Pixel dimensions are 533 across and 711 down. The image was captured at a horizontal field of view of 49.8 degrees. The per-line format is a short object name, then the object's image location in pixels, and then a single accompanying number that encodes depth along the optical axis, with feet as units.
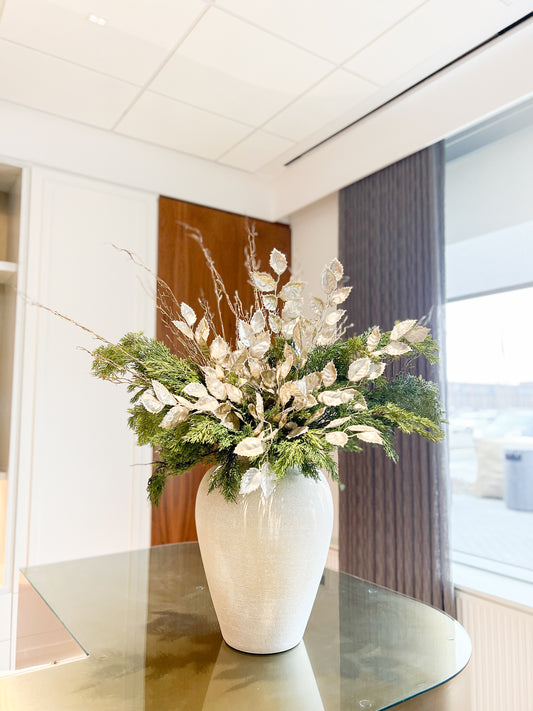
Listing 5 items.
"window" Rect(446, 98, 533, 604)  8.13
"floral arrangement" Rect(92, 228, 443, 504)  3.13
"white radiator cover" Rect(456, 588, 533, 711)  6.72
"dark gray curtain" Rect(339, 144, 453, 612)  7.79
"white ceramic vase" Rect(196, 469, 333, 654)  3.25
